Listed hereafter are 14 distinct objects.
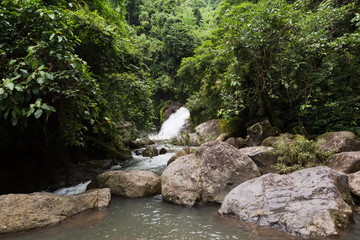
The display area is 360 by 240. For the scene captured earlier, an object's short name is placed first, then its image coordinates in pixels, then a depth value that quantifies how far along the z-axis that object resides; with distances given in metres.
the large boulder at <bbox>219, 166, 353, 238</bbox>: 3.33
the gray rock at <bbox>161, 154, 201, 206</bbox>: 4.99
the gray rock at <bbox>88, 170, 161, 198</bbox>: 5.61
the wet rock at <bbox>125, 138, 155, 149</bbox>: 14.88
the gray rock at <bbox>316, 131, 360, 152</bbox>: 6.16
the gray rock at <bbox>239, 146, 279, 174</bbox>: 6.09
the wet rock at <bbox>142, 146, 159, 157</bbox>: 11.71
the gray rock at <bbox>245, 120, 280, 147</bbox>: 8.70
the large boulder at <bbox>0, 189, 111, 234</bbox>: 3.72
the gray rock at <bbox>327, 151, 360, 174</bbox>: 5.01
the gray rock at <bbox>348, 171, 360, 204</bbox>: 4.35
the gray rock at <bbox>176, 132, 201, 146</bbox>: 13.70
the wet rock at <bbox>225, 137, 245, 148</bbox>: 8.99
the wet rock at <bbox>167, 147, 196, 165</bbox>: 8.27
